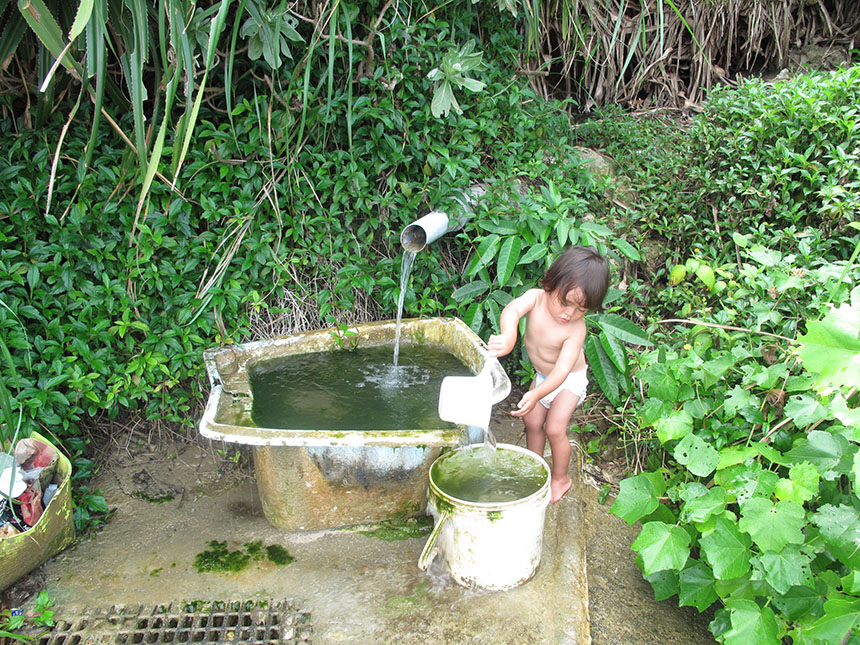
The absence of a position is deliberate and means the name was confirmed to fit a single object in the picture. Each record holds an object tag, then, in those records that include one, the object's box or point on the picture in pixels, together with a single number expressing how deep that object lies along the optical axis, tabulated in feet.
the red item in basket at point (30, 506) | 6.64
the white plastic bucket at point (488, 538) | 6.02
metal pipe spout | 8.77
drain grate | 5.95
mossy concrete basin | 6.18
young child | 6.95
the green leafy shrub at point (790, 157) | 9.61
